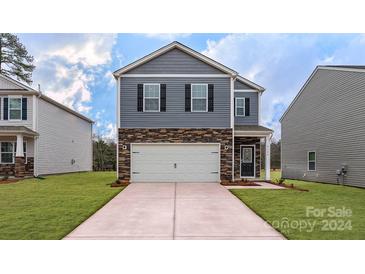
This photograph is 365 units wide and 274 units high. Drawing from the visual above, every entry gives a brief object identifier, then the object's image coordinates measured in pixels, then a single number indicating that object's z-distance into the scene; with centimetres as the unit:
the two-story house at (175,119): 1605
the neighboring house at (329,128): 1531
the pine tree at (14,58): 2977
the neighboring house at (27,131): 1823
